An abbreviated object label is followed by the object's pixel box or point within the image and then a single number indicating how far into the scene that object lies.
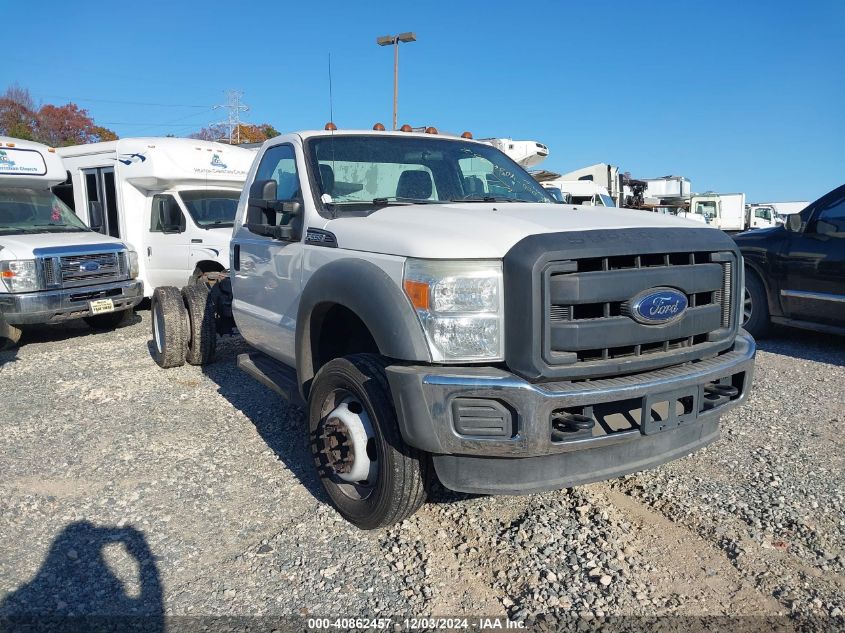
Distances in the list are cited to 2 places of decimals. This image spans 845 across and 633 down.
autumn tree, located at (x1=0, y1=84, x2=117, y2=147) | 36.09
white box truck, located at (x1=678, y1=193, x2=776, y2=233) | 30.00
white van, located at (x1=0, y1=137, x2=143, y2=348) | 7.55
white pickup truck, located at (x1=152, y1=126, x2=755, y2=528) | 2.69
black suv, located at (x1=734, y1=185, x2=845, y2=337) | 6.58
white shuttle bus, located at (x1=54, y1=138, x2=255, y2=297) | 9.16
